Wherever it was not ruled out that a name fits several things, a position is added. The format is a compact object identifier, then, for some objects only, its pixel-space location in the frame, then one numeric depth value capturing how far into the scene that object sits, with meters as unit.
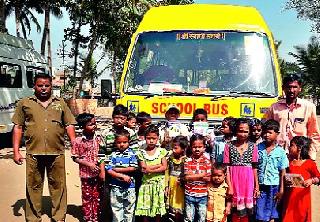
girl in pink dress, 4.90
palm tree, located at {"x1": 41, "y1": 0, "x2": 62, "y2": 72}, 12.89
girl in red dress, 5.00
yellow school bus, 6.14
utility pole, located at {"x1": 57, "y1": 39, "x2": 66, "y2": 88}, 32.94
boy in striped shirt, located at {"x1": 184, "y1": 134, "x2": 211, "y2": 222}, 4.89
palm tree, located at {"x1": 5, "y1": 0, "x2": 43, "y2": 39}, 41.53
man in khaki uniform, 5.37
